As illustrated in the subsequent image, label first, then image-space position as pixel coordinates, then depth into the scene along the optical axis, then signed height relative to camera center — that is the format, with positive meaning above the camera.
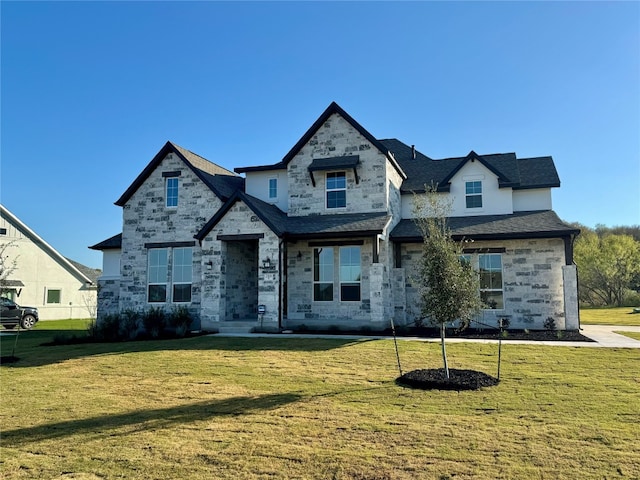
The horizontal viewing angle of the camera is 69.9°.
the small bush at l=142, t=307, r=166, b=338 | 17.80 -1.32
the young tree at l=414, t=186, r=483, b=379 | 9.44 +0.04
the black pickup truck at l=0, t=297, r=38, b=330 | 25.20 -1.54
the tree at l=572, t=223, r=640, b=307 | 39.81 +1.26
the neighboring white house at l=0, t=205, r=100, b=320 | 30.92 +0.74
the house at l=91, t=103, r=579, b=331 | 17.73 +1.94
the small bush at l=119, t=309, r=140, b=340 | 17.40 -1.48
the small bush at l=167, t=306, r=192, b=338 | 17.75 -1.26
